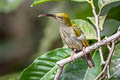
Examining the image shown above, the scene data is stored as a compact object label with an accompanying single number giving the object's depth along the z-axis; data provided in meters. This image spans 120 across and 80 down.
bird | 4.58
